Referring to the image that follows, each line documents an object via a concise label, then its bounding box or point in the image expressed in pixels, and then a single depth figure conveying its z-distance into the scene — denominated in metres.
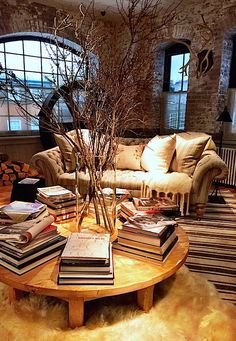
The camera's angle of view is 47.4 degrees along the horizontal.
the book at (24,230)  1.24
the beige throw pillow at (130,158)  3.34
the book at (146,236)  1.30
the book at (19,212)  1.46
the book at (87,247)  1.18
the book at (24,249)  1.21
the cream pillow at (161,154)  3.09
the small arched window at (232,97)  4.24
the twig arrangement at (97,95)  1.35
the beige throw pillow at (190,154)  2.99
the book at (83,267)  1.16
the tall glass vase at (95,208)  1.59
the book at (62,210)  1.77
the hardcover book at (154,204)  1.73
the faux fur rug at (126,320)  1.25
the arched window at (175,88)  4.97
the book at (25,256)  1.21
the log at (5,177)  4.22
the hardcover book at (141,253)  1.31
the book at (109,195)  1.62
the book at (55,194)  1.80
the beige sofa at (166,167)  2.83
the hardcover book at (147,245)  1.31
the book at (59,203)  1.77
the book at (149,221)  1.37
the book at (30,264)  1.21
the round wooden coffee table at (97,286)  1.12
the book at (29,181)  2.62
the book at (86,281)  1.15
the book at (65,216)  1.77
